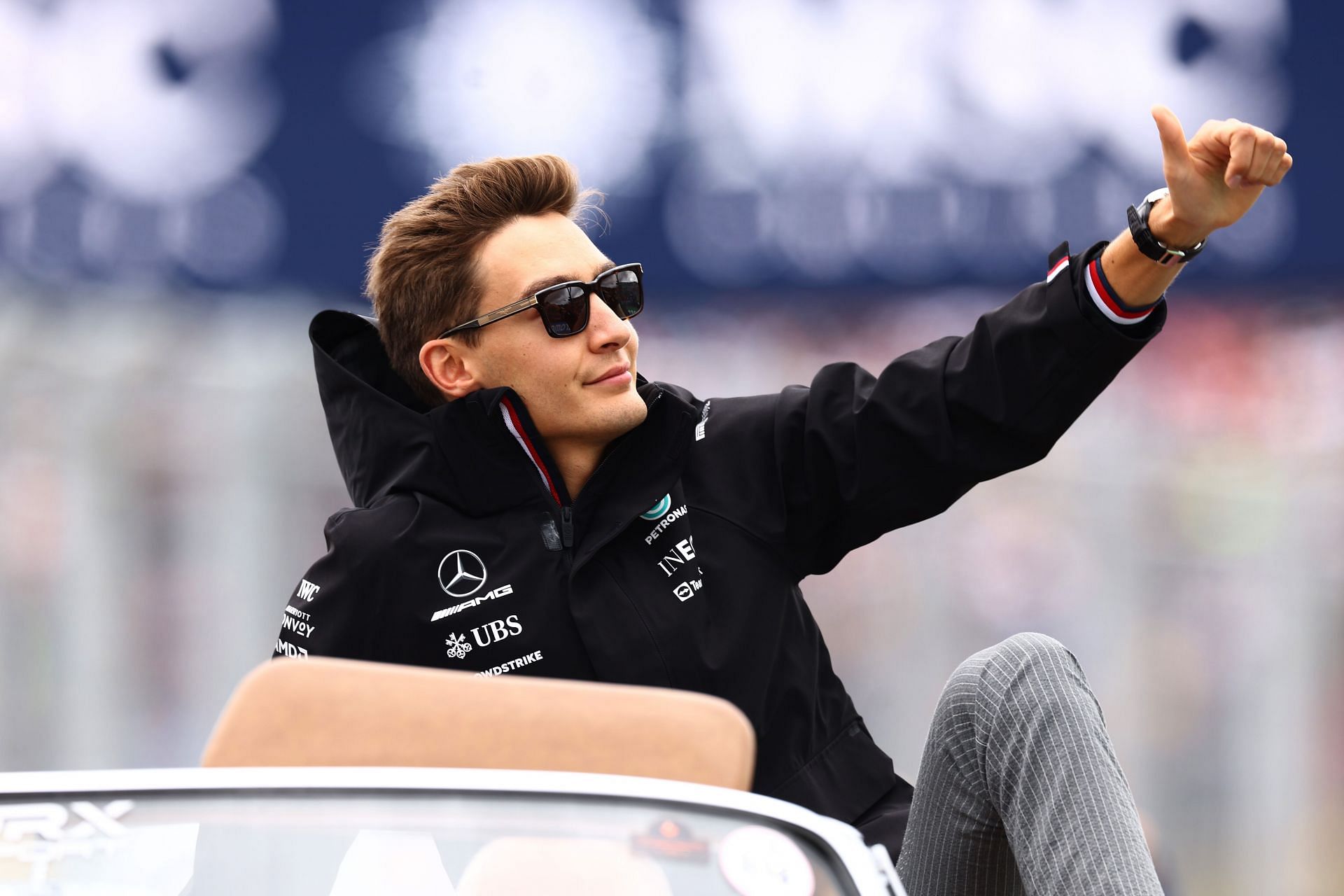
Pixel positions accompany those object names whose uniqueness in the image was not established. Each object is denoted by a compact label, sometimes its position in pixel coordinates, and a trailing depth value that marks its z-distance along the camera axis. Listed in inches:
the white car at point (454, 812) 498.3
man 520.3
